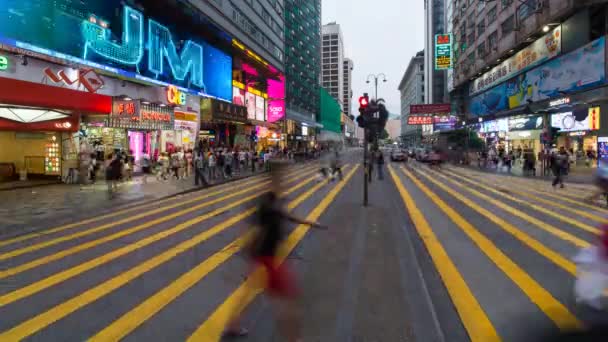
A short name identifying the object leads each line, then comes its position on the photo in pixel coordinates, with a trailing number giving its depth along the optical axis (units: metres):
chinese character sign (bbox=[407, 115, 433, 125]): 63.31
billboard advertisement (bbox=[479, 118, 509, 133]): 48.37
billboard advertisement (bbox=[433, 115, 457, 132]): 65.88
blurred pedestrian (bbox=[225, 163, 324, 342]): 4.25
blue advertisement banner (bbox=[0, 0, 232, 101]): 19.20
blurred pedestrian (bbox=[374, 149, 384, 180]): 25.00
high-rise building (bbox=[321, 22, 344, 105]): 192.50
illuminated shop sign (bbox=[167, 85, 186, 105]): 29.02
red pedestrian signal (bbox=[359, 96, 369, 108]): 13.71
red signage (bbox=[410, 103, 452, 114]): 60.22
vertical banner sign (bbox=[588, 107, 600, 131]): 28.82
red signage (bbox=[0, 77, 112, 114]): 16.23
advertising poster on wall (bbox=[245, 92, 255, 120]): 52.70
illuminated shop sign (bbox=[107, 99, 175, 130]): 22.70
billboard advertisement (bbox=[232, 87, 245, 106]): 47.56
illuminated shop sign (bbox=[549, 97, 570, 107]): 30.98
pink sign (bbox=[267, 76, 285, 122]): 60.31
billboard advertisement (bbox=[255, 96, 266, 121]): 56.12
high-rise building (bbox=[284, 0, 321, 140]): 83.38
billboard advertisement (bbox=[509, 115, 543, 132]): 39.28
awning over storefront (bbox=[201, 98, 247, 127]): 35.81
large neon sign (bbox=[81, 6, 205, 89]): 23.75
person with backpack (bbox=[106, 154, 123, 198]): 15.95
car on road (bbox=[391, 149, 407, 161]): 49.22
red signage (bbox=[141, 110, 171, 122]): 25.44
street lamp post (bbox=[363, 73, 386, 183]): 14.24
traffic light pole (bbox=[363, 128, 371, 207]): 13.34
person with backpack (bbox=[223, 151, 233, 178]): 26.05
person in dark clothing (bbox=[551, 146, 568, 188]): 19.03
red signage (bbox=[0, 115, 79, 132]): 18.30
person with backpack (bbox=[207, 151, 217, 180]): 24.96
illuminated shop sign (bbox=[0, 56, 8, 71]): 17.50
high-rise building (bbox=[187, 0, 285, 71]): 39.55
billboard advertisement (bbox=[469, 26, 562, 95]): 34.97
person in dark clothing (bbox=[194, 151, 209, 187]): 20.15
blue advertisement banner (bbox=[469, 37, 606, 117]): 28.17
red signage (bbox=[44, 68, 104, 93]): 20.21
